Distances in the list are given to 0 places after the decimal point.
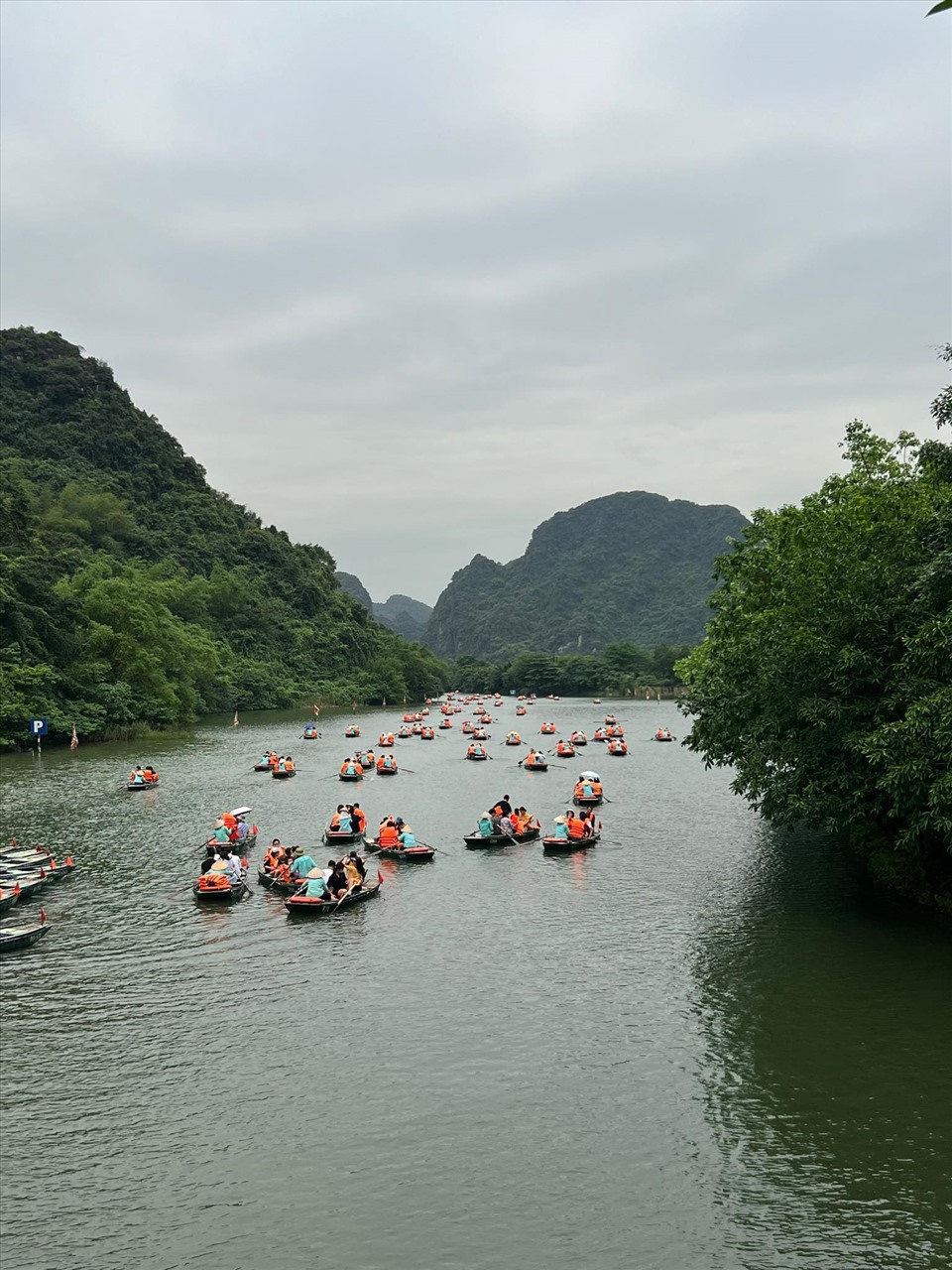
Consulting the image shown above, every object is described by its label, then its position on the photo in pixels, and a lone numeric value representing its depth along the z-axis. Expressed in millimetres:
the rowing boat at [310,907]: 24423
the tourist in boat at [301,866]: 27031
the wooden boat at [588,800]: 42875
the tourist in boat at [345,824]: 33984
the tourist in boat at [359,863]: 26697
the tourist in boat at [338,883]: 25250
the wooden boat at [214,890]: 25641
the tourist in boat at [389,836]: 31594
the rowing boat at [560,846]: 32344
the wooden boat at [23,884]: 25438
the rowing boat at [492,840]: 33156
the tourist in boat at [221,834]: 32312
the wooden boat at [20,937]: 21438
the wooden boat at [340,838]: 33625
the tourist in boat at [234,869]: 26469
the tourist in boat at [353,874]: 25911
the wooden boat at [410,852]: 30938
